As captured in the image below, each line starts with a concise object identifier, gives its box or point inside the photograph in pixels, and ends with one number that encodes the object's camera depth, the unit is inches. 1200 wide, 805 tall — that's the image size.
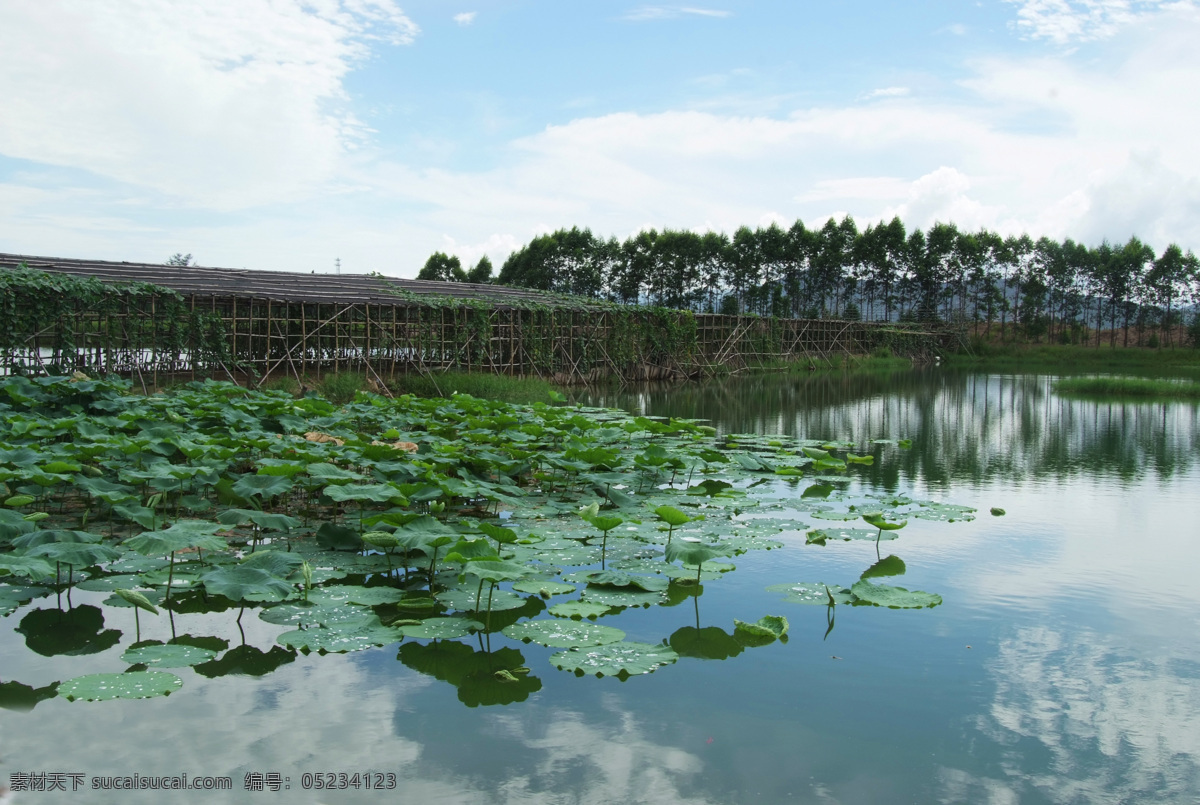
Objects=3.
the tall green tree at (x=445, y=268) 2180.1
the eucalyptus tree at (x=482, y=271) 2166.6
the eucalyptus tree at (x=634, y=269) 1790.1
